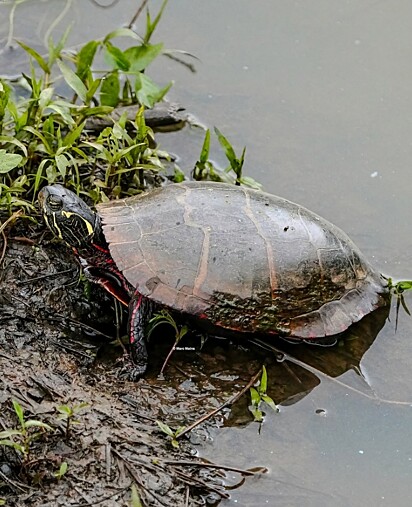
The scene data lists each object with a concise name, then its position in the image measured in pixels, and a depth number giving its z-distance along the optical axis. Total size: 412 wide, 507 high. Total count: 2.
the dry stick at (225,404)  8.69
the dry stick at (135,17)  13.43
